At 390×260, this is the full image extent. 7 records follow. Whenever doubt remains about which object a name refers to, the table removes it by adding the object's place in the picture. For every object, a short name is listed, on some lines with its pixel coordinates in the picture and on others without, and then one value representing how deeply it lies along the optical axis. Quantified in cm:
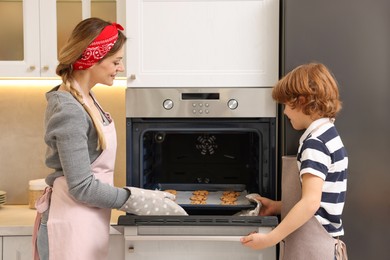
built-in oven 172
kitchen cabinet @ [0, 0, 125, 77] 214
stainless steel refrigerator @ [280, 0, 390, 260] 182
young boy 152
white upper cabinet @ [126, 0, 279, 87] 191
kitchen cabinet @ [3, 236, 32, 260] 197
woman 152
